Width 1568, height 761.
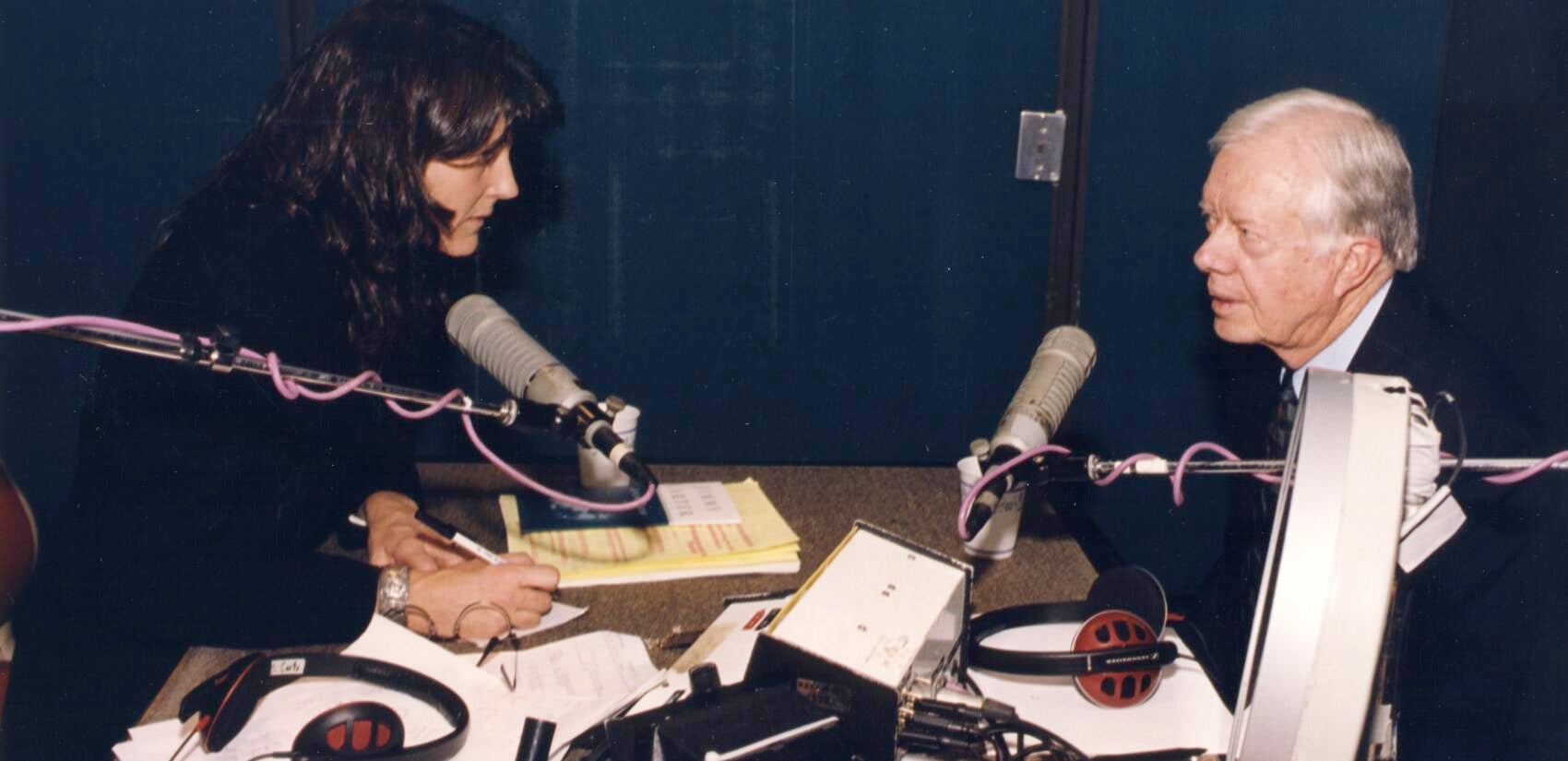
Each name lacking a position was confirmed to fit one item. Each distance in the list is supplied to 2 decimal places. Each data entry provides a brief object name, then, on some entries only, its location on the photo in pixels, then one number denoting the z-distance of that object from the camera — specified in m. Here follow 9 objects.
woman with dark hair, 1.39
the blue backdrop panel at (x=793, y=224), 2.67
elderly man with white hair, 1.60
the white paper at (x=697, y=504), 1.75
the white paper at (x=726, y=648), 1.25
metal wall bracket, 2.70
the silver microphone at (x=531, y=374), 1.15
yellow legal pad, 1.57
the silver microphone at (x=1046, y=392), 1.37
